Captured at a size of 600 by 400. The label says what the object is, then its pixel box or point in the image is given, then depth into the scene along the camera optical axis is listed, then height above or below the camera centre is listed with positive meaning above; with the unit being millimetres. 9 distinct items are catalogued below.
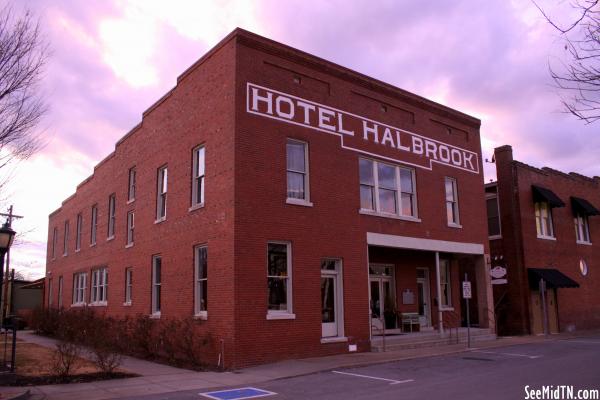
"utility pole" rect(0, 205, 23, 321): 25672 +4197
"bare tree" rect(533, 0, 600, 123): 8625 +3425
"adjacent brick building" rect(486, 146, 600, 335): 27188 +2413
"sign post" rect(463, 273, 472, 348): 18906 +284
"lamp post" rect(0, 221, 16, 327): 12828 +1541
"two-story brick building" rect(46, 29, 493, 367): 16516 +3308
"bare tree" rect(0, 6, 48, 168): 12359 +5181
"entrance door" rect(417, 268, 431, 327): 23500 +88
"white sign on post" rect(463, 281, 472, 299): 18906 +284
